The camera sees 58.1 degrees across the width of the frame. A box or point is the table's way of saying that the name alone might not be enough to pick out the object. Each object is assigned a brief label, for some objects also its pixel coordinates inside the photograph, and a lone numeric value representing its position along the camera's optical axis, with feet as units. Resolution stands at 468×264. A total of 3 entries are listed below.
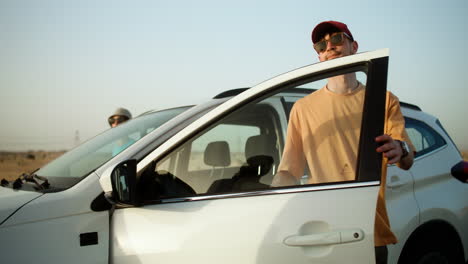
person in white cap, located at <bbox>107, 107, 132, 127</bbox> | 18.99
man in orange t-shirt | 6.32
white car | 5.98
